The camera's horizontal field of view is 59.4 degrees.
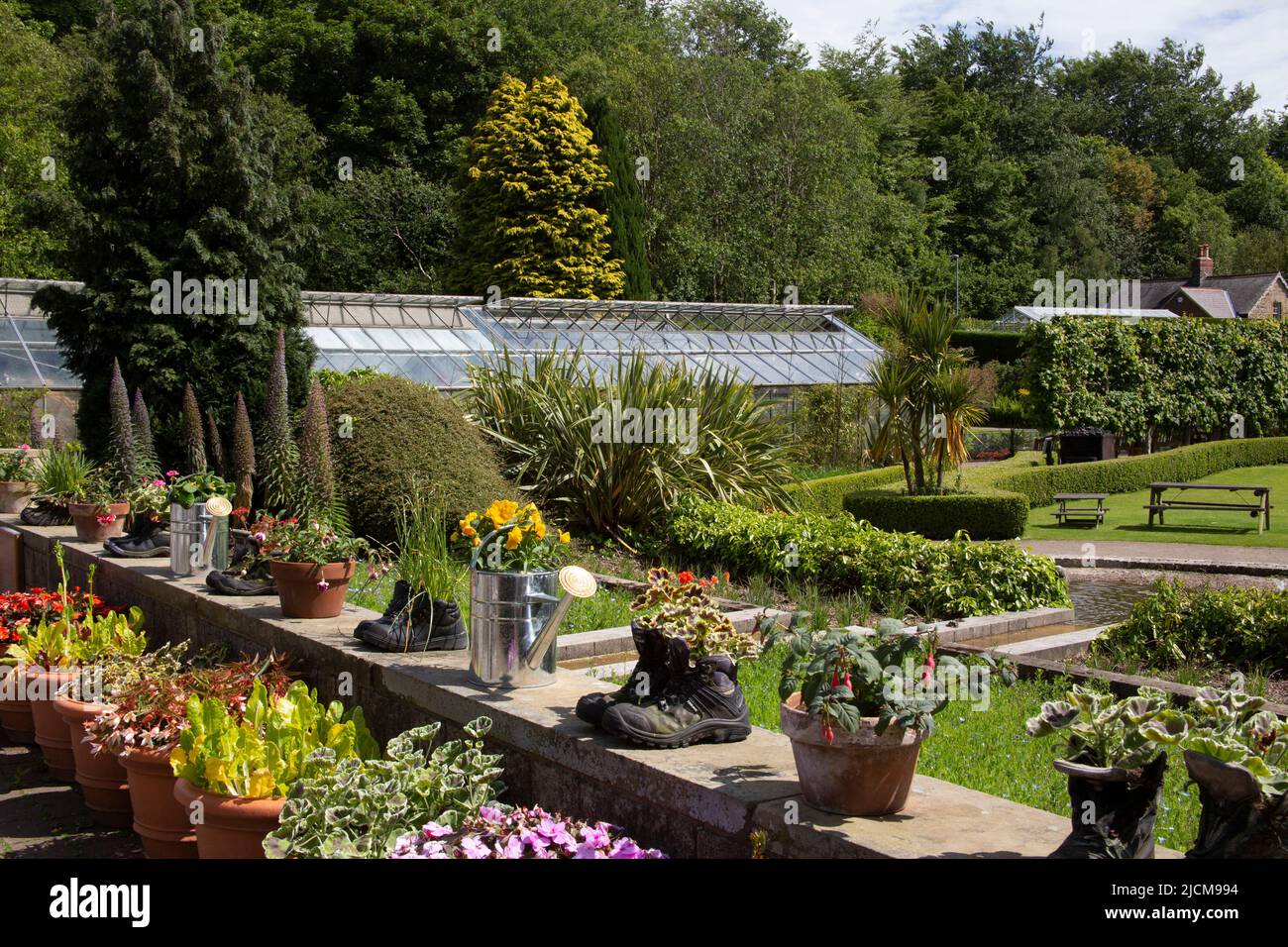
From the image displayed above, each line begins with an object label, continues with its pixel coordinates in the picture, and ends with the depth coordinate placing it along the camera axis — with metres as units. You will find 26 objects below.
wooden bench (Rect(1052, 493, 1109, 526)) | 15.09
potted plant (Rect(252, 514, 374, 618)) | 4.79
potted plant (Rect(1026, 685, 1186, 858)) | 2.14
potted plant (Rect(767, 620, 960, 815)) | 2.43
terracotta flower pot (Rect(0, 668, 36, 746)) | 5.23
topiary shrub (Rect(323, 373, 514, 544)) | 7.96
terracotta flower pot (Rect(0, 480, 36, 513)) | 9.77
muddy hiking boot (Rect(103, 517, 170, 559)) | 6.79
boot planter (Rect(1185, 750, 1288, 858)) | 2.01
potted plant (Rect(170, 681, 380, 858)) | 3.28
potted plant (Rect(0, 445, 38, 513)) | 9.77
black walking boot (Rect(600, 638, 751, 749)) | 3.00
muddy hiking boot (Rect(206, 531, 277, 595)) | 5.46
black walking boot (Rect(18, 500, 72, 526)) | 8.56
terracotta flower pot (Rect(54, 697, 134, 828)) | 4.57
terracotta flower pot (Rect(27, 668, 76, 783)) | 5.05
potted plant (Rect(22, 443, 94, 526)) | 8.44
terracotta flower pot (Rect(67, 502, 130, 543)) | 7.61
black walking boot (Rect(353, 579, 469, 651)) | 4.25
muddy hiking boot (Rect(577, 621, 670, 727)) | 3.17
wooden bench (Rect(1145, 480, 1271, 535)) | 14.30
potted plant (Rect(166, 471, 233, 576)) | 6.01
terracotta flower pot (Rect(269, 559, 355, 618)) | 4.78
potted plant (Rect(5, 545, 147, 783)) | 5.08
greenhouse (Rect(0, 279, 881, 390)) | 15.66
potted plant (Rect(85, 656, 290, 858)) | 3.94
